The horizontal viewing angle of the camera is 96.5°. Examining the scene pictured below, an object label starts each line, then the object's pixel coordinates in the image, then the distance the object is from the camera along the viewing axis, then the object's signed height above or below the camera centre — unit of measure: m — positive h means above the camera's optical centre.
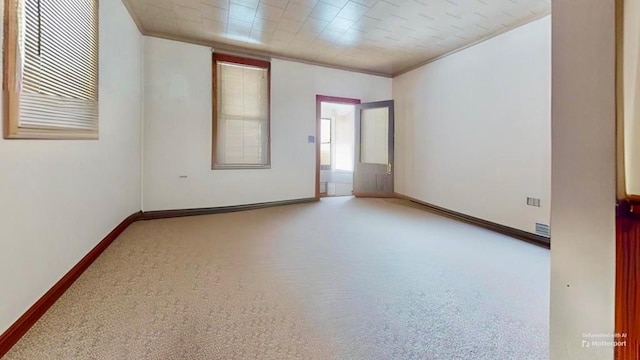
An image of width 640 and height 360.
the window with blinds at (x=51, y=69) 1.48 +0.71
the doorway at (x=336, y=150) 8.03 +0.91
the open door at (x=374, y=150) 5.90 +0.66
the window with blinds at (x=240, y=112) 4.59 +1.14
